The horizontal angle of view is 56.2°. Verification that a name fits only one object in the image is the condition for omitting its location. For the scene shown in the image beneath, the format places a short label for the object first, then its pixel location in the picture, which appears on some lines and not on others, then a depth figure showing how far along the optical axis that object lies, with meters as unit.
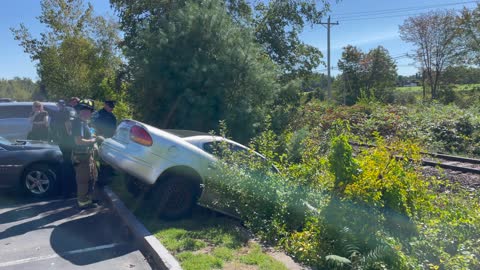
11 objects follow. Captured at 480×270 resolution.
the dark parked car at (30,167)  7.82
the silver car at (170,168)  6.30
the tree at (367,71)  47.03
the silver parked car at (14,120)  13.02
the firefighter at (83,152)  7.11
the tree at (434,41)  40.25
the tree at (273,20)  14.40
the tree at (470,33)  35.09
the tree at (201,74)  9.78
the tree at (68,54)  22.23
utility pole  38.81
